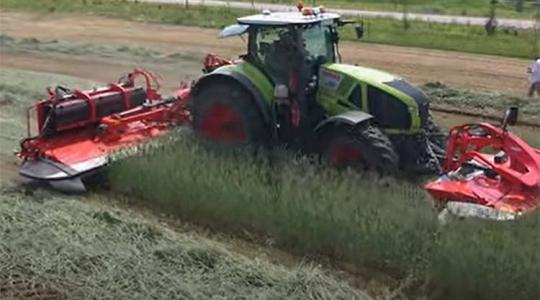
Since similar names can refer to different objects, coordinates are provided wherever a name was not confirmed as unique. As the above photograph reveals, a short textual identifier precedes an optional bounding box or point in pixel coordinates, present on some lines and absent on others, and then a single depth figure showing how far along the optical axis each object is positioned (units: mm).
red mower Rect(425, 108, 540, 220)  8859
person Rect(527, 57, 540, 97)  16297
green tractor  10250
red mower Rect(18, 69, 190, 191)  10539
